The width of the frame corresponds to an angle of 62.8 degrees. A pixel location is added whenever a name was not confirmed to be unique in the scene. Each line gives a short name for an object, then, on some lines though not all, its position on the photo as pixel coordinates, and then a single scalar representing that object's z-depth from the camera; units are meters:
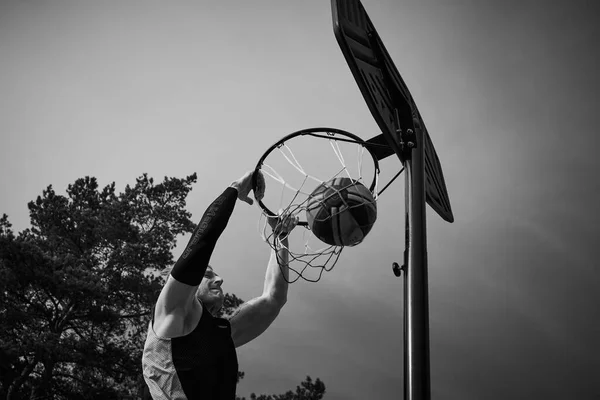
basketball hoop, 3.88
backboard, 3.24
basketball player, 3.03
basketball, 3.41
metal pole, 2.93
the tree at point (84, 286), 12.62
